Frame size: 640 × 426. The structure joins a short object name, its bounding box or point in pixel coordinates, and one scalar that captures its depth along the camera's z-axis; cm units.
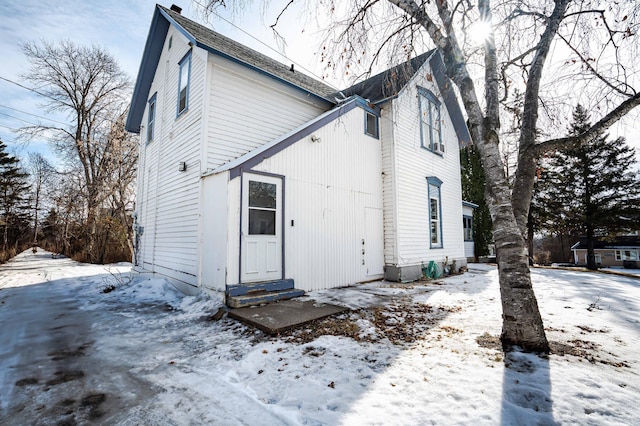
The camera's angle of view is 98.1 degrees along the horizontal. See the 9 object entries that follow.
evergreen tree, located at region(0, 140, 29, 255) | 2917
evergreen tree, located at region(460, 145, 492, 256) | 1844
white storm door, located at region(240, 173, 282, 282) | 588
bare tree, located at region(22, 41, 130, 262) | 1834
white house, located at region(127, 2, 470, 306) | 612
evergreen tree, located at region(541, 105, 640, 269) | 2009
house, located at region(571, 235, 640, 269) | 3091
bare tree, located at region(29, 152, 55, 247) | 3249
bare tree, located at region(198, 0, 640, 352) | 347
